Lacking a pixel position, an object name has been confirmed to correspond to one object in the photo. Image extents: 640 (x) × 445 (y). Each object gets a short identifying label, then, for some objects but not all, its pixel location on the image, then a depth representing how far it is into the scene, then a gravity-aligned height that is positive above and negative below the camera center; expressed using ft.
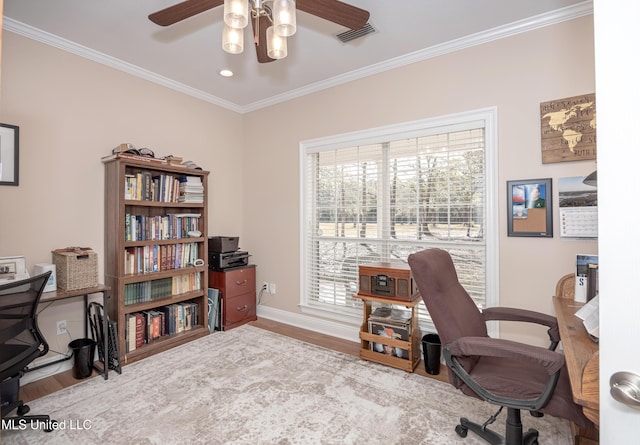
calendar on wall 7.32 +0.34
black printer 12.00 -1.13
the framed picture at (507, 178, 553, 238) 7.83 +0.38
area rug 6.11 -4.14
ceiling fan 5.63 +4.00
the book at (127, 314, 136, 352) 9.41 -3.33
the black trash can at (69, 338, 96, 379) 8.21 -3.59
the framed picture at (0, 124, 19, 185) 7.81 +1.81
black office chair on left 5.67 -2.28
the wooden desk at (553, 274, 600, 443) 2.79 -1.69
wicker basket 8.13 -1.15
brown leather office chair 4.41 -2.19
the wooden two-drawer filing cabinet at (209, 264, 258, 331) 11.90 -2.73
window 8.91 +0.66
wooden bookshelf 9.27 -0.78
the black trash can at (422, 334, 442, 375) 8.50 -3.66
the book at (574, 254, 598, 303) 6.50 -1.15
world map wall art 7.33 +2.28
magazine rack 8.66 -3.42
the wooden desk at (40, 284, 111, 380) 7.72 -1.80
